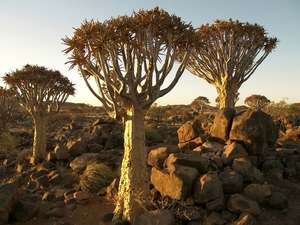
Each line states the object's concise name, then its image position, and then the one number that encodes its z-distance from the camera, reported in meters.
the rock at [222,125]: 7.66
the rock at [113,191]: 6.49
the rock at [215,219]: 4.82
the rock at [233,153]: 6.76
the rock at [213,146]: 7.64
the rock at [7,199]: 5.39
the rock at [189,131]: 9.44
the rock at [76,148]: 10.72
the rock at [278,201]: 5.36
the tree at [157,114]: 26.81
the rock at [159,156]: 7.03
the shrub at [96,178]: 7.23
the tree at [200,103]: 36.28
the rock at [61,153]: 10.20
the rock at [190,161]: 6.15
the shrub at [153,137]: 13.39
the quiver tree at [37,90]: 11.17
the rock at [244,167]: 6.25
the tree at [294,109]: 22.33
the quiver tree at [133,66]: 5.07
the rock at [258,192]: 5.41
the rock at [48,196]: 6.93
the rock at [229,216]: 4.92
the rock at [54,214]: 5.88
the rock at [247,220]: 4.53
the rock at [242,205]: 4.91
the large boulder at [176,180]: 5.37
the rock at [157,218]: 4.59
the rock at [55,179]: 8.19
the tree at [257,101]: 29.64
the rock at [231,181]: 5.61
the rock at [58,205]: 6.31
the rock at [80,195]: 6.70
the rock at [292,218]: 4.73
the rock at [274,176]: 6.57
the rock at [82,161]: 8.92
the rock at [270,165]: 7.06
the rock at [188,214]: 4.92
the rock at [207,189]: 5.23
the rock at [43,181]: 7.97
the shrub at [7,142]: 13.62
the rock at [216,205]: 5.11
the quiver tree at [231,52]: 11.45
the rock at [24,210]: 5.73
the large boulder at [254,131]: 7.04
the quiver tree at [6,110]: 20.03
